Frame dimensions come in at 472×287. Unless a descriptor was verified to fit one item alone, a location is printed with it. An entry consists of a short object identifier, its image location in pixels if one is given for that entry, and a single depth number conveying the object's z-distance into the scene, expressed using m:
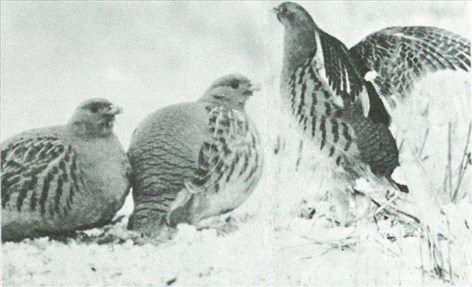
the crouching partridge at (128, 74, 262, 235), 2.89
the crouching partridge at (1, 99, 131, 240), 2.81
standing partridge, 3.06
